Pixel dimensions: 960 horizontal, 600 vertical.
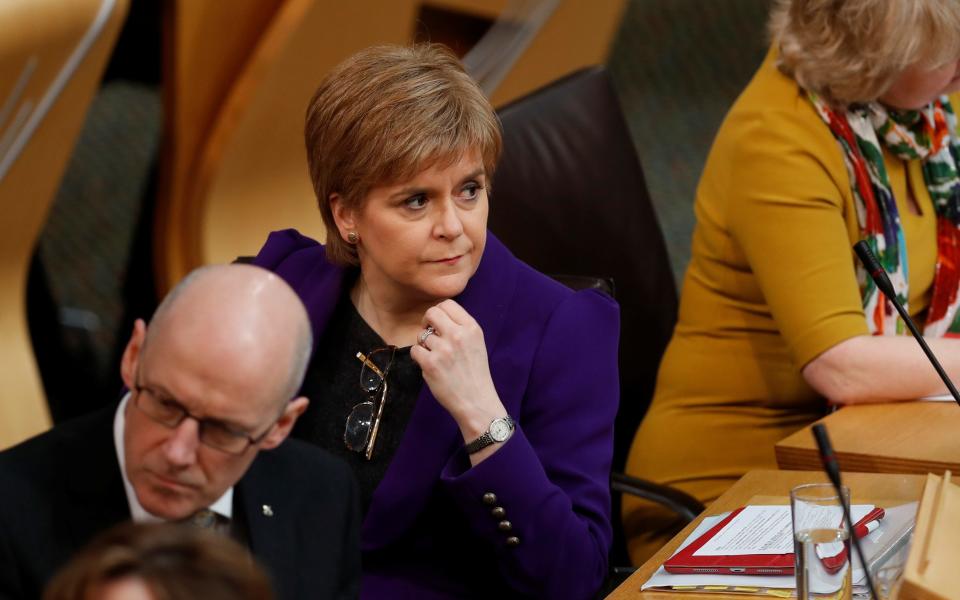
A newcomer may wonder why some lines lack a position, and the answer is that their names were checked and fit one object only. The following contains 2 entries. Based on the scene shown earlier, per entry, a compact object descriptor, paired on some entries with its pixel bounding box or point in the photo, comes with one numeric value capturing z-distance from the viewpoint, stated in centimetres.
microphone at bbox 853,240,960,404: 625
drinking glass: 604
